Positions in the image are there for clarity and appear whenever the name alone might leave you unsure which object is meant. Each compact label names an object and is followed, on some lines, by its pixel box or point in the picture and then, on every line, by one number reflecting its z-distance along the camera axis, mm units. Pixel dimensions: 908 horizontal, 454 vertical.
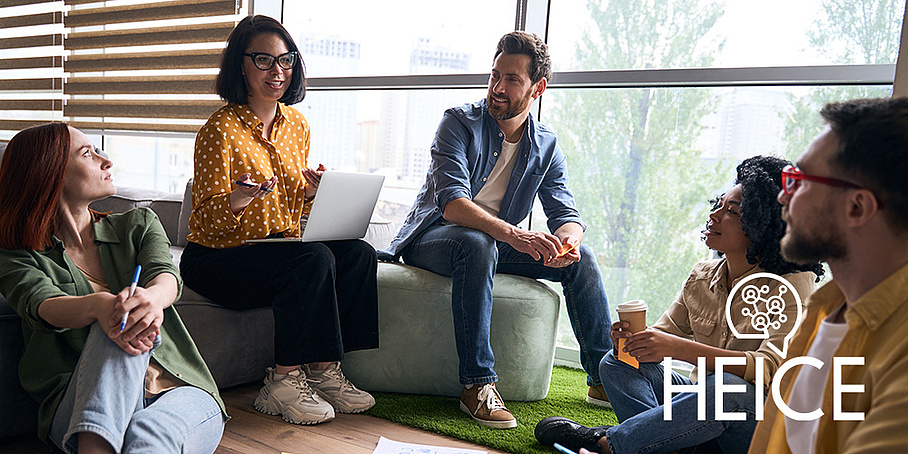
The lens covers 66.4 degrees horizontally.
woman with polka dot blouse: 2035
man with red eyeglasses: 846
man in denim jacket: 2113
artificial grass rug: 1942
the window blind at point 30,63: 4504
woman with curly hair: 1577
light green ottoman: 2250
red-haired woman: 1397
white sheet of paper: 1812
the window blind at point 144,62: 3812
